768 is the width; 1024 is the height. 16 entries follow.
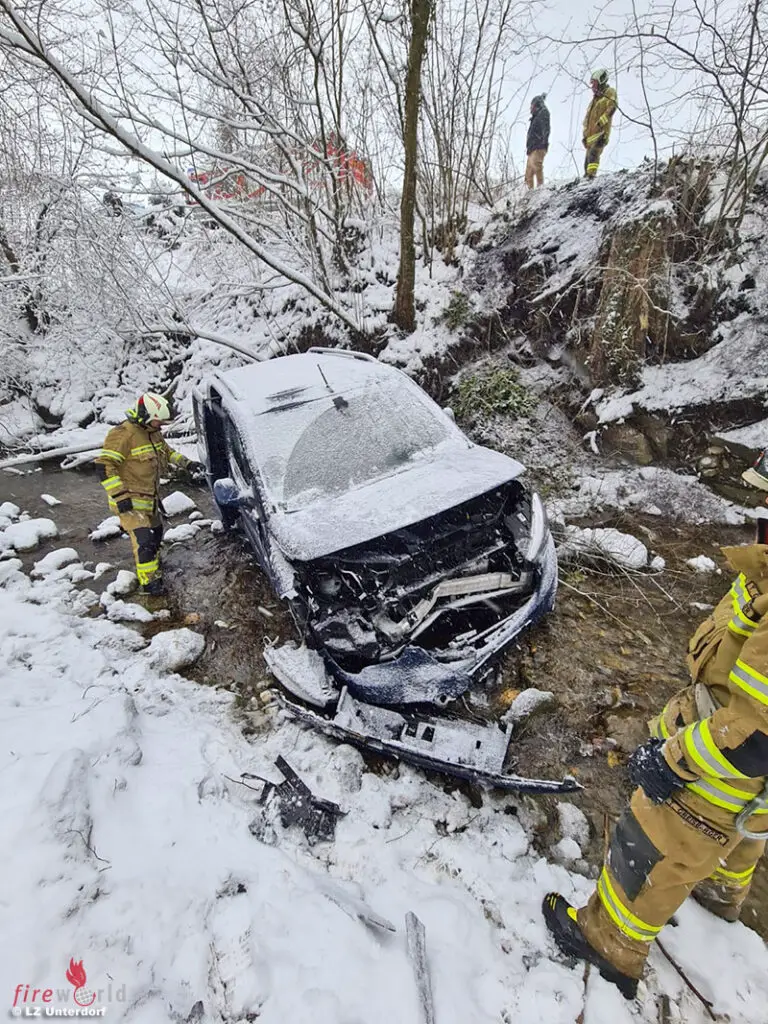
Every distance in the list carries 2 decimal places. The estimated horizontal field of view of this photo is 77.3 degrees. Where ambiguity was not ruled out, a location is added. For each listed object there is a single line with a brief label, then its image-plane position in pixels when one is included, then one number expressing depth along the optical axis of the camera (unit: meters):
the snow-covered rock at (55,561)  4.48
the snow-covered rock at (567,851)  2.15
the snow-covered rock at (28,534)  4.91
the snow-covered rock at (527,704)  2.75
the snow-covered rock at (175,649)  3.29
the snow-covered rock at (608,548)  4.01
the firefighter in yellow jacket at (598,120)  6.16
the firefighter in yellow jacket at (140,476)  4.04
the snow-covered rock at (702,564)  3.94
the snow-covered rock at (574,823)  2.24
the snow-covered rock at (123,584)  4.18
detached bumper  2.24
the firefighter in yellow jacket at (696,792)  1.32
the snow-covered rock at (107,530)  5.11
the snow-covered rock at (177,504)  5.65
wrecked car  2.49
